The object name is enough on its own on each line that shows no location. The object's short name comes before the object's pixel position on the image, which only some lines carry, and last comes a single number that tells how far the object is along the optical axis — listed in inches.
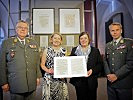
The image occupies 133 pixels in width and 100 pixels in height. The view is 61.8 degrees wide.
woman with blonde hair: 46.8
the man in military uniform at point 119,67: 45.9
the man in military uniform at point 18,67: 44.2
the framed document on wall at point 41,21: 83.8
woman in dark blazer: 46.5
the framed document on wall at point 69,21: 84.5
